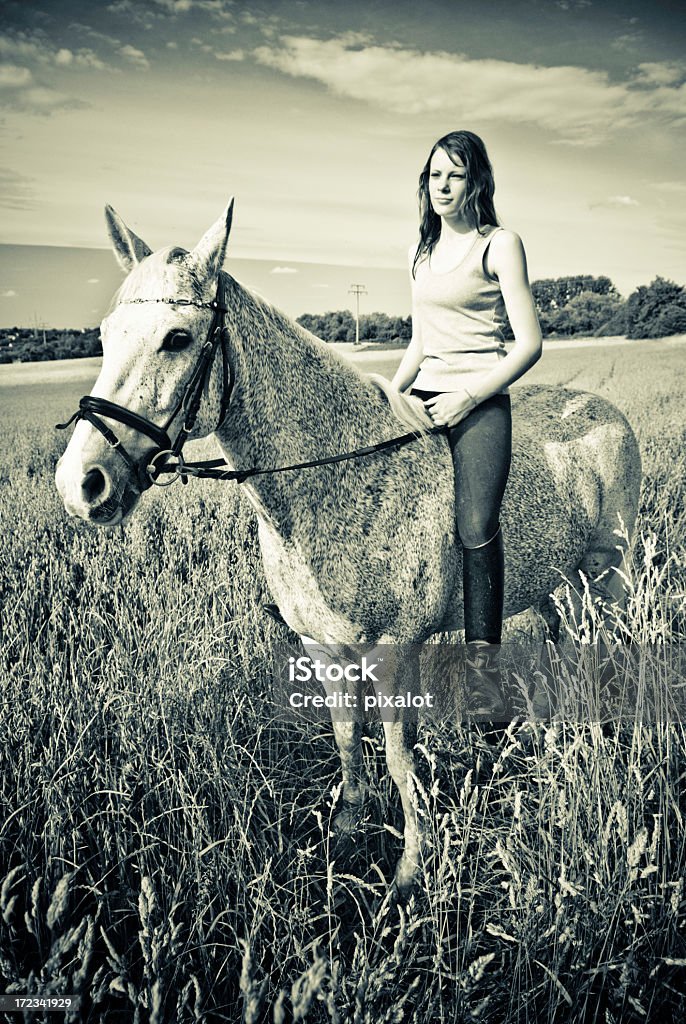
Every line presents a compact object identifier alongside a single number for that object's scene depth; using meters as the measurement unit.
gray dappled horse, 2.07
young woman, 2.41
